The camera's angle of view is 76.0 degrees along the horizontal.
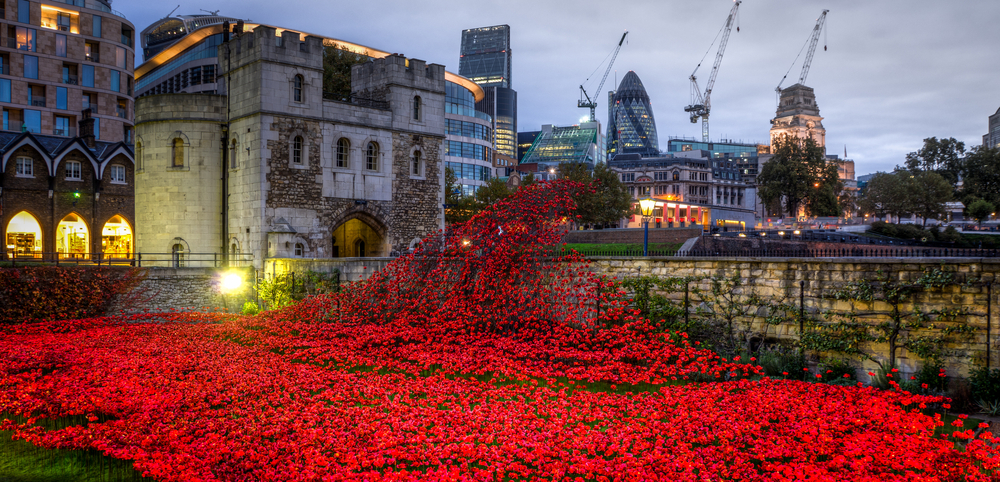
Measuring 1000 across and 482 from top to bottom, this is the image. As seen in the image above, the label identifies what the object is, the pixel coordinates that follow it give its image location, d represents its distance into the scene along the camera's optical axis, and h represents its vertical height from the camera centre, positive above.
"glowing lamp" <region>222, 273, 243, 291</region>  25.92 -2.13
